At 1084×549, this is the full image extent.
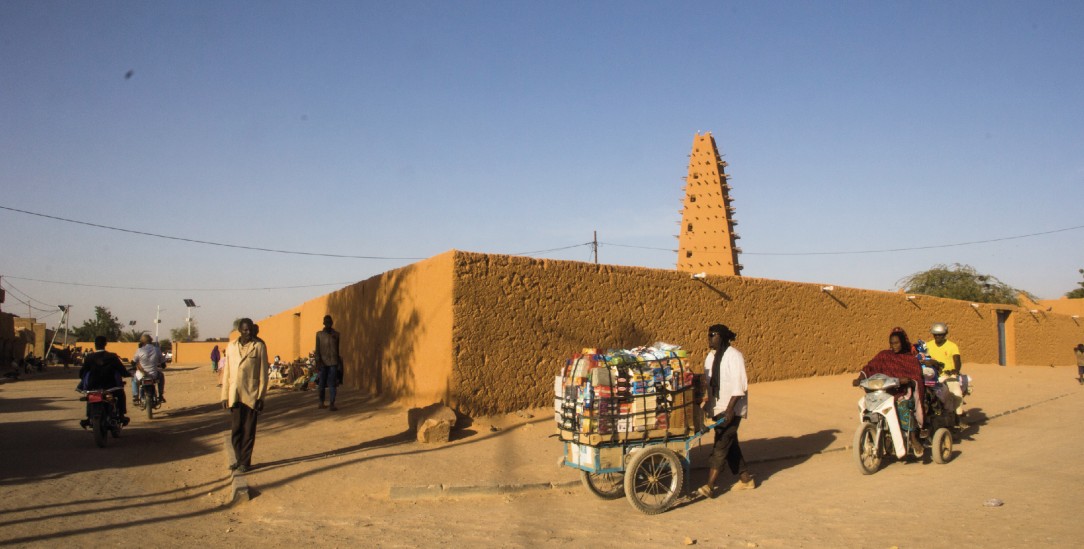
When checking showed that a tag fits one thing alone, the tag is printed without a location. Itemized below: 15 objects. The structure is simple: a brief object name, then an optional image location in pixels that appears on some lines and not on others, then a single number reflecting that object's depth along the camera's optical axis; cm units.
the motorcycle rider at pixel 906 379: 844
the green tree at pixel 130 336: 8519
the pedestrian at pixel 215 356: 3214
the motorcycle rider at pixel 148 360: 1379
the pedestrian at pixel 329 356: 1255
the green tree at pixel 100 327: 8369
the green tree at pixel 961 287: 4491
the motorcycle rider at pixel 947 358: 1030
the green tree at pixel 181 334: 10893
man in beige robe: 818
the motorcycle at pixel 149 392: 1390
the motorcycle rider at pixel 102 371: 1023
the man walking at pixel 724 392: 705
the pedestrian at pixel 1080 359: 2145
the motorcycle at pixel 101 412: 1002
